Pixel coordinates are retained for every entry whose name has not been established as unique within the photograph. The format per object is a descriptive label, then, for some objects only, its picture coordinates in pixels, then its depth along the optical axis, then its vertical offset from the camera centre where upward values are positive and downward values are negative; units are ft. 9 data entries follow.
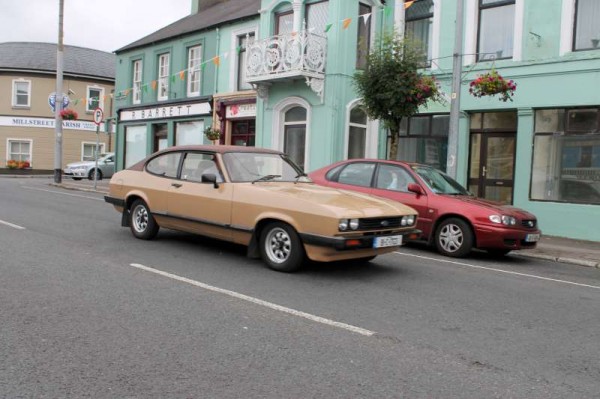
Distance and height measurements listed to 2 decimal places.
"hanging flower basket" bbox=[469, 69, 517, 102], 39.50 +6.83
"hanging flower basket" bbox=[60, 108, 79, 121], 79.92 +6.90
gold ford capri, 21.67 -1.57
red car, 29.60 -1.47
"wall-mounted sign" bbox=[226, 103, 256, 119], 66.27 +7.10
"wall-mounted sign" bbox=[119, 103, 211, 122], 73.26 +7.68
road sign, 67.21 +5.67
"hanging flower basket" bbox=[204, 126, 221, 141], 68.80 +4.24
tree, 40.70 +6.85
